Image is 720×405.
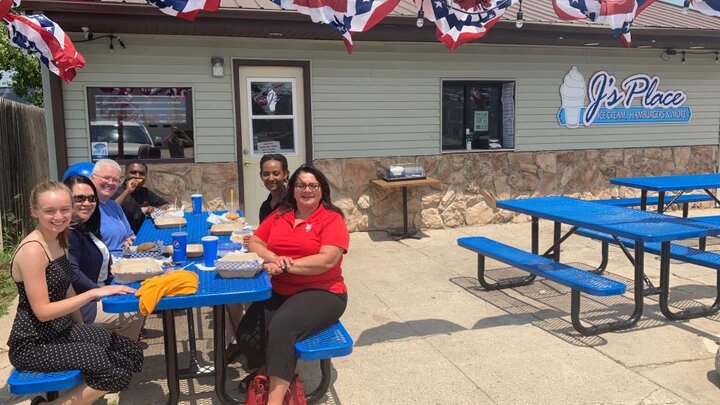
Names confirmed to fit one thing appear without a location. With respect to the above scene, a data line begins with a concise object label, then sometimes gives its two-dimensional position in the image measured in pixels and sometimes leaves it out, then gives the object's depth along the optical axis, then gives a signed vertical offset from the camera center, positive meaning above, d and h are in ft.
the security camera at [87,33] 20.34 +4.31
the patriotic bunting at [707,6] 15.24 +3.57
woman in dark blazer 9.76 -2.03
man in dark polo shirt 14.78 -1.35
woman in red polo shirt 9.47 -2.33
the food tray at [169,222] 13.96 -1.99
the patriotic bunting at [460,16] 15.08 +3.41
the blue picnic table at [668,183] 20.08 -1.84
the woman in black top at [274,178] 13.39 -0.87
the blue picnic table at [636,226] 12.94 -2.26
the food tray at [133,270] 8.85 -2.04
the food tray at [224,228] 12.84 -2.00
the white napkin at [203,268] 9.89 -2.24
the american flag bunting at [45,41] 17.92 +3.53
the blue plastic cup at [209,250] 10.07 -1.94
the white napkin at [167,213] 14.93 -1.91
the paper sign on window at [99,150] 22.26 -0.18
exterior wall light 22.85 +3.26
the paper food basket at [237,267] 9.32 -2.10
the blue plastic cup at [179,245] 10.19 -1.88
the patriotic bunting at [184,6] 13.50 +3.41
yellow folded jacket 8.19 -2.20
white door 23.82 +0.96
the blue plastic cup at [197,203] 16.51 -1.78
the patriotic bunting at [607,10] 15.25 +3.52
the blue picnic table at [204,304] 8.35 -2.45
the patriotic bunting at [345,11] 13.67 +3.26
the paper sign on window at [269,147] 24.27 -0.19
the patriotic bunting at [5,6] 14.32 +3.70
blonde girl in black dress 8.00 -2.46
